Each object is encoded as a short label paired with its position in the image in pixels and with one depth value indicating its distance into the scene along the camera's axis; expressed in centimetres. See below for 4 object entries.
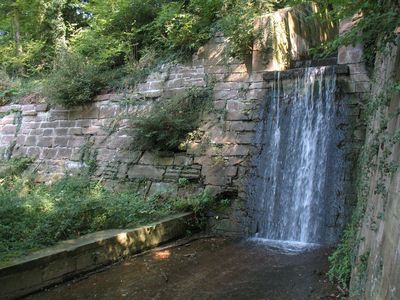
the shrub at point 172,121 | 732
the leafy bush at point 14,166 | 916
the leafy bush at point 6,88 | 1067
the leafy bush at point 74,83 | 899
